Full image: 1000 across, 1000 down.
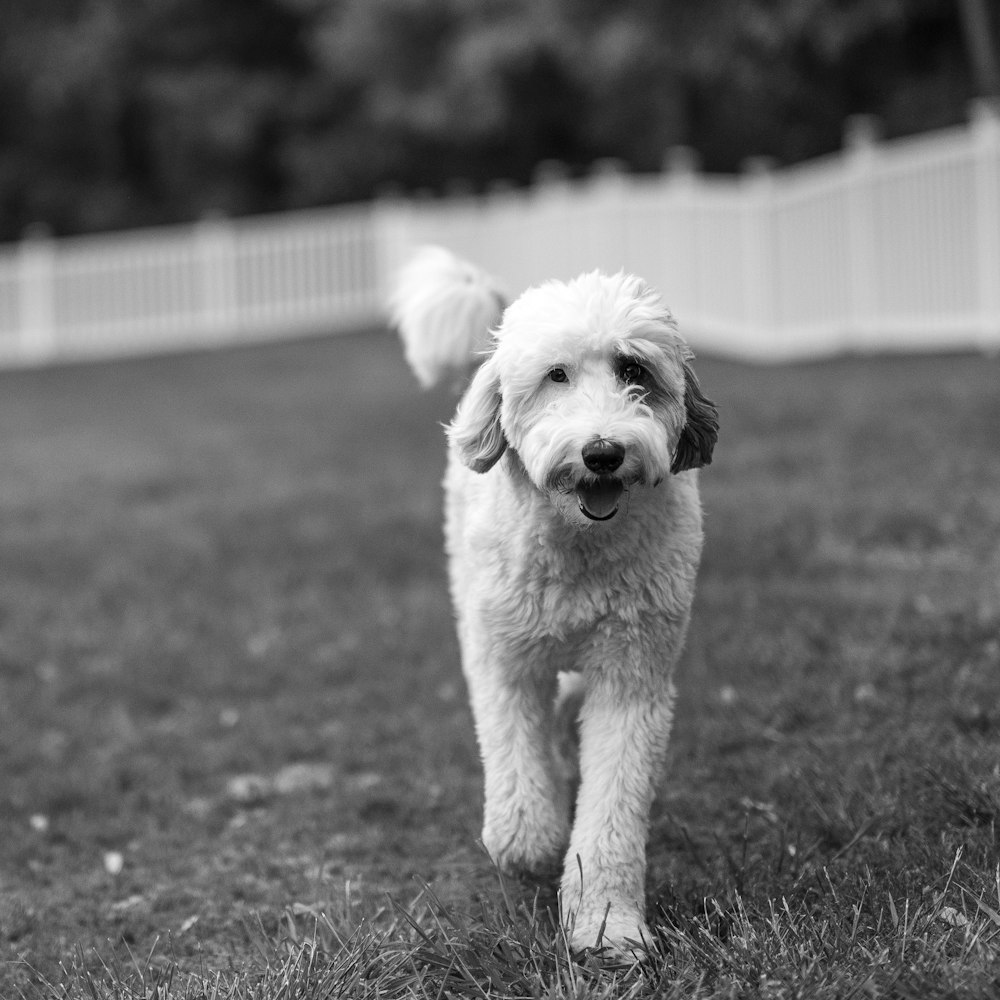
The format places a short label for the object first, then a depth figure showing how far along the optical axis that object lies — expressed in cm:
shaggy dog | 358
